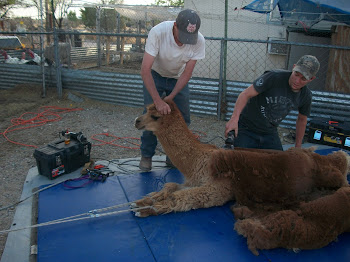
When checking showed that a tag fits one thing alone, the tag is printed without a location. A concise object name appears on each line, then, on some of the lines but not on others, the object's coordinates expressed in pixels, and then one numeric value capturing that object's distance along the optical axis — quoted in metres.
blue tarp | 6.97
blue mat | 2.40
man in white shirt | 3.39
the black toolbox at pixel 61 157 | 3.80
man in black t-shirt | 3.28
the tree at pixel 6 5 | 17.84
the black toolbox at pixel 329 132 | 5.64
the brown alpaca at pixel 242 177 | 2.79
